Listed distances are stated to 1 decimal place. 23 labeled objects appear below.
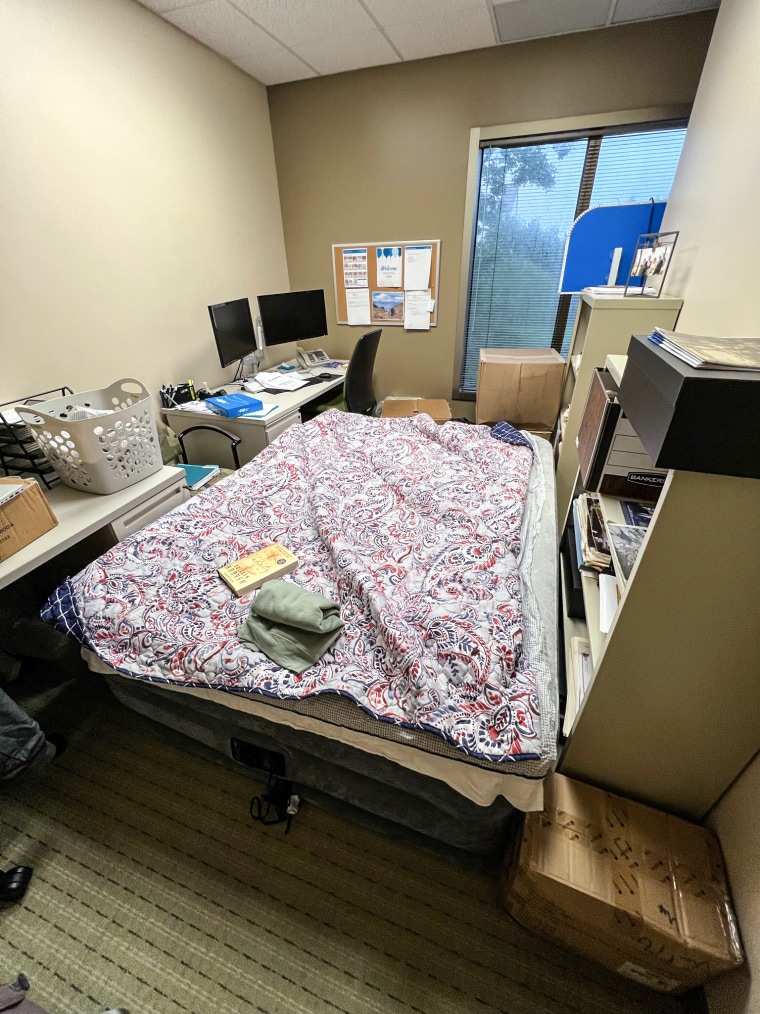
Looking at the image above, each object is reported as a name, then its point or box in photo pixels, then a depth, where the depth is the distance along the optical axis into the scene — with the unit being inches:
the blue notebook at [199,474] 83.4
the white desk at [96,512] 52.0
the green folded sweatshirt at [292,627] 43.6
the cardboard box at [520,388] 107.0
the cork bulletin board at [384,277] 125.2
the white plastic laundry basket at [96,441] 59.9
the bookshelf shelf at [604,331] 68.7
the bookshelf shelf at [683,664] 27.6
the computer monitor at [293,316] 121.3
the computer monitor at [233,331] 102.3
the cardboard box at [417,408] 126.4
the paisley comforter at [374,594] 39.4
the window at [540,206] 103.0
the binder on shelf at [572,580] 58.2
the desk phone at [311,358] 136.0
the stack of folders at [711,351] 25.7
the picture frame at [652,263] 66.9
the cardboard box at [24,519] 50.9
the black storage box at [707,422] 23.7
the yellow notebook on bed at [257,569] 51.8
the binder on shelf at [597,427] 50.8
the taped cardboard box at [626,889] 33.7
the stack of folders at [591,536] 50.5
